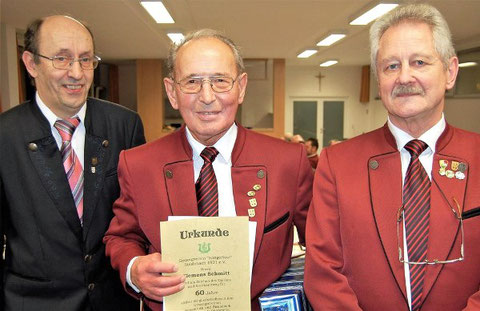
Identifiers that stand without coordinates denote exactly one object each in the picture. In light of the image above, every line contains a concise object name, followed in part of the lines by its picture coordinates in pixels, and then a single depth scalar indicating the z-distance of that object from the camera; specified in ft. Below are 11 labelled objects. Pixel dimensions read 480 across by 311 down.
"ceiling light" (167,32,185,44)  24.76
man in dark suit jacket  5.64
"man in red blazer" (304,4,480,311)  4.38
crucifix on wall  48.08
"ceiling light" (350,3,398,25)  17.06
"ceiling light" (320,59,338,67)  41.95
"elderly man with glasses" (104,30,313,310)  5.02
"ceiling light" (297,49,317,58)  33.73
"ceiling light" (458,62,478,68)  30.15
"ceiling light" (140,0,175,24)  17.27
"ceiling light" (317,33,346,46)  25.21
